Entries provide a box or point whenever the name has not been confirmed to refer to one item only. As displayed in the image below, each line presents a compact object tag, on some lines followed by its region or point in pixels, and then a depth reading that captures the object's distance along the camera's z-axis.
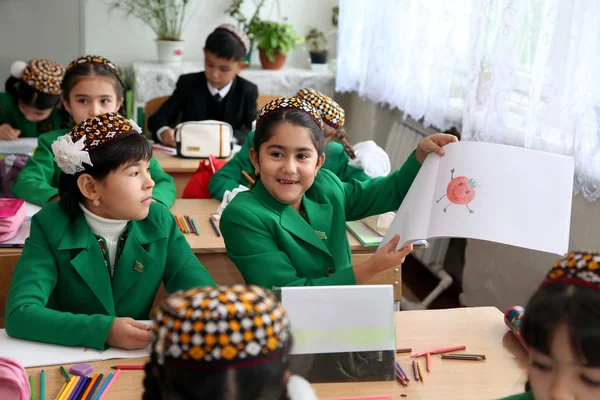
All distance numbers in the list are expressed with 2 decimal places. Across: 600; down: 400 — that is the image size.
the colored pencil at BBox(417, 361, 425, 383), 1.39
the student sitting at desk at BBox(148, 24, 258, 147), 4.05
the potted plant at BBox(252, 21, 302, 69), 5.30
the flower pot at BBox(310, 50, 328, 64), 5.55
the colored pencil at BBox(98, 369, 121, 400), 1.30
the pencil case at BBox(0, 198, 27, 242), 2.14
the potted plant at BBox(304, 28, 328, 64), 5.57
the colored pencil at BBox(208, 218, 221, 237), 2.40
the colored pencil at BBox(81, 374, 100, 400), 1.29
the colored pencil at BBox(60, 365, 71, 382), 1.35
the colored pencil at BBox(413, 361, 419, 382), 1.40
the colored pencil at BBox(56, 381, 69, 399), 1.28
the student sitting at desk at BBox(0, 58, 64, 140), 3.65
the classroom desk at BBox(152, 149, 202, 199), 3.38
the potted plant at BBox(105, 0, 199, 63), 5.28
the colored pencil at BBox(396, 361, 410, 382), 1.38
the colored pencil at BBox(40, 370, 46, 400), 1.29
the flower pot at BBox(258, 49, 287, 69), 5.40
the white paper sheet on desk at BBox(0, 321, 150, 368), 1.40
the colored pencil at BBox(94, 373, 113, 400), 1.29
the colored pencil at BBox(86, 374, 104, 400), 1.29
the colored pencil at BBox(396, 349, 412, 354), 1.50
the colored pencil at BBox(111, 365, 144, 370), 1.39
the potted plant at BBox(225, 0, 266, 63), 5.48
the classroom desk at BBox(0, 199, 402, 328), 2.09
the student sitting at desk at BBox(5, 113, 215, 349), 1.63
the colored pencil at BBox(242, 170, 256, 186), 2.80
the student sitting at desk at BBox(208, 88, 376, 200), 2.58
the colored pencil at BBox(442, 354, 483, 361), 1.47
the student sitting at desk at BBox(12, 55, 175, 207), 2.60
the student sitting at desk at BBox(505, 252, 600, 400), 0.90
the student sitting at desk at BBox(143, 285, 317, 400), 0.76
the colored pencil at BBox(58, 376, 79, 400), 1.28
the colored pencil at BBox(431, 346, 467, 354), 1.50
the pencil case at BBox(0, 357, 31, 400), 1.24
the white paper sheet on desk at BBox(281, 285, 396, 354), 1.29
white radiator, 3.90
